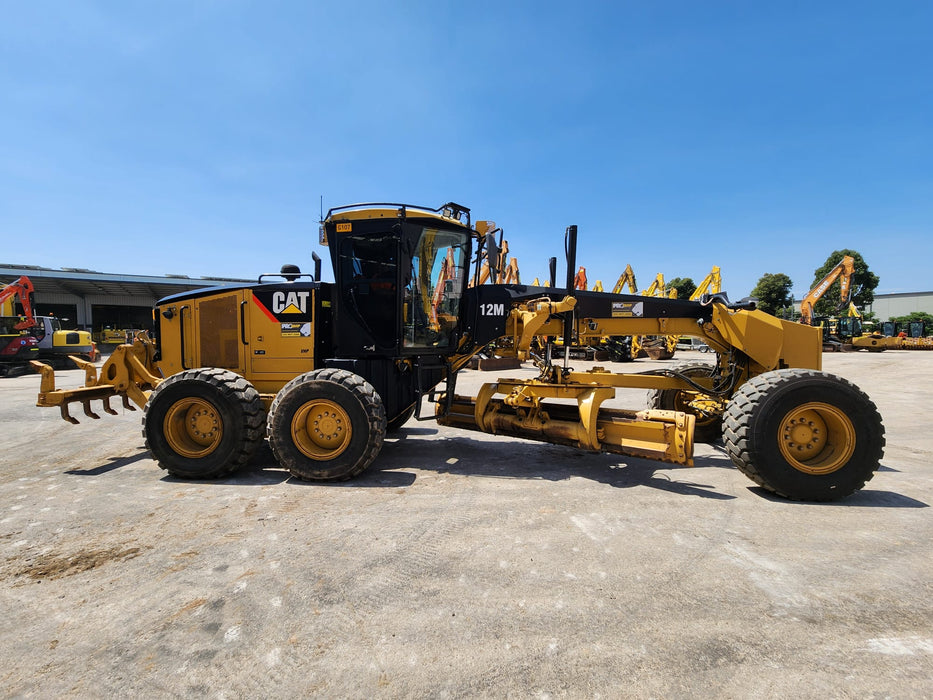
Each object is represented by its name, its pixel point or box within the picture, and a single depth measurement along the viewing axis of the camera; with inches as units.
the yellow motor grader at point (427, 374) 159.9
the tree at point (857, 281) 1797.5
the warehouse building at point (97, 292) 1378.0
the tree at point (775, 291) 1937.7
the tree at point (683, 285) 2098.9
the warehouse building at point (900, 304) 2965.3
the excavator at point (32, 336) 703.7
